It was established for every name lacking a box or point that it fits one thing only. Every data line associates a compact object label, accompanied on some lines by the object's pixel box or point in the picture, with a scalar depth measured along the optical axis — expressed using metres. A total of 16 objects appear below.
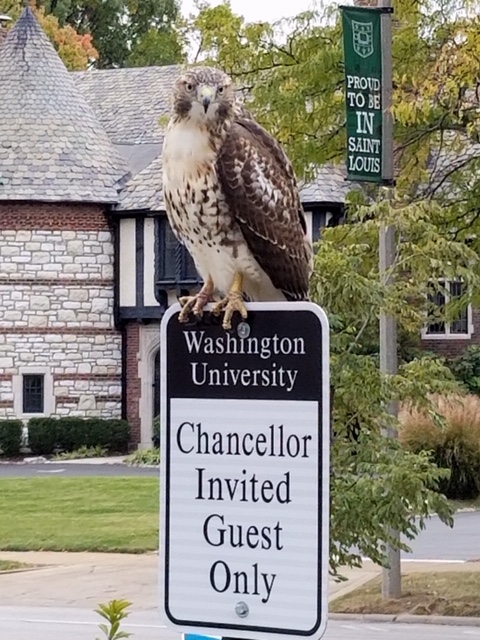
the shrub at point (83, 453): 32.67
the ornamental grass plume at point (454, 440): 23.83
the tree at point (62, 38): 49.44
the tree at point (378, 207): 11.05
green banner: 13.52
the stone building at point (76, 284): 33.78
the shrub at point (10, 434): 33.22
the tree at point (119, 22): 58.50
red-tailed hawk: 4.48
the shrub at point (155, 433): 32.72
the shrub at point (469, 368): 31.89
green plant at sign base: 3.99
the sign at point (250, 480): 3.03
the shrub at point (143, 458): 30.84
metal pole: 13.42
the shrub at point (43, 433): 33.12
